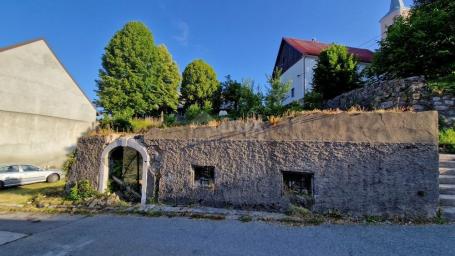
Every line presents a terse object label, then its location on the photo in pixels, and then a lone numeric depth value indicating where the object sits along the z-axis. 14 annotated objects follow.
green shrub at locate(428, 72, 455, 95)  8.62
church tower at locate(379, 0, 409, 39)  30.45
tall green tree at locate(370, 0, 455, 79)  10.36
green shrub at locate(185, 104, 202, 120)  14.90
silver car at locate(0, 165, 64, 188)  12.09
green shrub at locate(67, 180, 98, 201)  8.29
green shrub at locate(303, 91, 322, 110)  13.89
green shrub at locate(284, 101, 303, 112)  12.62
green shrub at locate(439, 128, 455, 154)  7.57
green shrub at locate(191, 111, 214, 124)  11.86
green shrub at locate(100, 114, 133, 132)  9.88
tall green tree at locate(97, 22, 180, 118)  22.00
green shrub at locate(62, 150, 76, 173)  8.80
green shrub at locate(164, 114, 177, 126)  11.19
